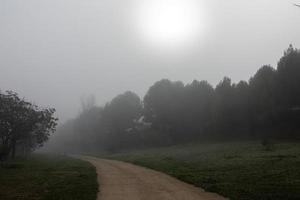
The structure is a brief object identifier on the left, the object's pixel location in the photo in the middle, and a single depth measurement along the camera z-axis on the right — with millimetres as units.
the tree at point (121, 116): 130375
